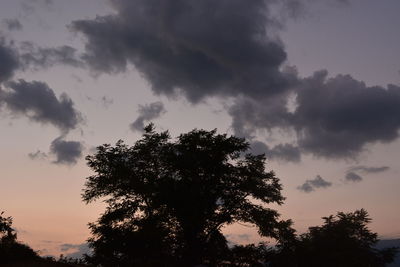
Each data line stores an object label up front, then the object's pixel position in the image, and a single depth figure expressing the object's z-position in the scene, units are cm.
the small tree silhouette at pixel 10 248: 2336
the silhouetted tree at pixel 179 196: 4203
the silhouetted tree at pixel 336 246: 4450
